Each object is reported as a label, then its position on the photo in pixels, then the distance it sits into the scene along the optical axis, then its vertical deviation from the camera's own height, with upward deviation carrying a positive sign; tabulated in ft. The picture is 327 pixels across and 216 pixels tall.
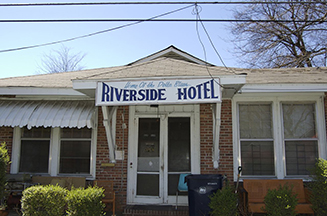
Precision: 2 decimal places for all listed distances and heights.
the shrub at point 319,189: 19.35 -2.37
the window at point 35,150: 25.86 +0.07
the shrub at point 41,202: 17.83 -2.97
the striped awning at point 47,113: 23.47 +2.99
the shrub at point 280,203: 17.74 -2.95
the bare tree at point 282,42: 53.98 +21.26
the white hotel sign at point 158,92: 18.86 +3.75
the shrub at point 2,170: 20.86 -1.33
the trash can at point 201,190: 19.93 -2.54
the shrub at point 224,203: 18.44 -3.09
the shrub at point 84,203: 17.69 -2.99
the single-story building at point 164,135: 23.97 +1.34
